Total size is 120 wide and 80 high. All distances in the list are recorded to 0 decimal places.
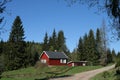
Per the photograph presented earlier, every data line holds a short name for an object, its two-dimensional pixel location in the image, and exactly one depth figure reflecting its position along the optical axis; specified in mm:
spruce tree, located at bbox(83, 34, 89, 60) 46223
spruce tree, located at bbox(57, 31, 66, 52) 56911
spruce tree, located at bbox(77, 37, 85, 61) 47681
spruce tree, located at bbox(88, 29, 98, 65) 44259
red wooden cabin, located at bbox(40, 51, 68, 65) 37092
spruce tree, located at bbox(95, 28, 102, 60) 46110
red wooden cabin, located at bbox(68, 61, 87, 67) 38651
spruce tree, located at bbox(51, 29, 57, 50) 56640
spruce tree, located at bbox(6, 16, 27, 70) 36222
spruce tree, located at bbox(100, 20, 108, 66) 37502
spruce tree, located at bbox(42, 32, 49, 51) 55807
